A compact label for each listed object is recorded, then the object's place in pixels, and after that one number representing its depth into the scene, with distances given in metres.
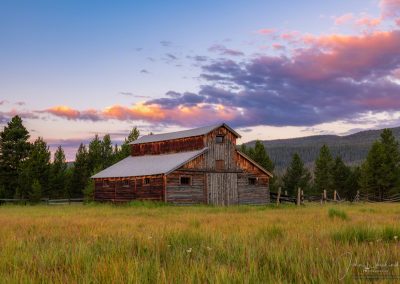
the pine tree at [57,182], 56.19
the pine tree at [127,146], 63.81
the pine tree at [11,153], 54.84
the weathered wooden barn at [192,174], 40.34
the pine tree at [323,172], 72.06
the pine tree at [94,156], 66.46
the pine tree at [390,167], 62.56
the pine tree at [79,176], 64.19
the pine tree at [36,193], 51.00
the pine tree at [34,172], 53.12
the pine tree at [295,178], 71.00
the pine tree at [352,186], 73.22
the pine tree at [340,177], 73.06
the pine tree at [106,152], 68.50
